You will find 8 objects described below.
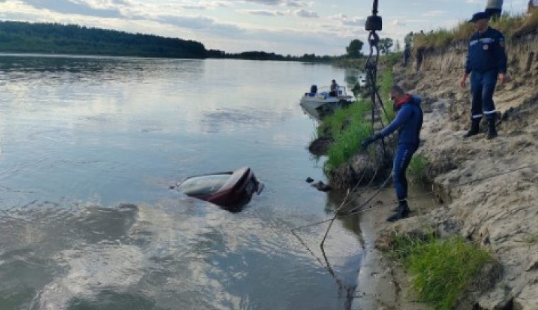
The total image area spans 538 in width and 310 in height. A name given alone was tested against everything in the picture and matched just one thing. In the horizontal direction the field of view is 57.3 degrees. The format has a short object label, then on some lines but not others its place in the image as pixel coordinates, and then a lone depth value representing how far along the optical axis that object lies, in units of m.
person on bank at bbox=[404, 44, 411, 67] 30.52
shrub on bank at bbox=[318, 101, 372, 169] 12.15
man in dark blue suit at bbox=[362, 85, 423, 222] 7.72
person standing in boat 27.28
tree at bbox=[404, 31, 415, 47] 31.20
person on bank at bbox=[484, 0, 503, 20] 12.05
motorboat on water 24.94
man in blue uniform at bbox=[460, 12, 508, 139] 8.73
